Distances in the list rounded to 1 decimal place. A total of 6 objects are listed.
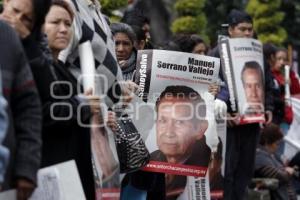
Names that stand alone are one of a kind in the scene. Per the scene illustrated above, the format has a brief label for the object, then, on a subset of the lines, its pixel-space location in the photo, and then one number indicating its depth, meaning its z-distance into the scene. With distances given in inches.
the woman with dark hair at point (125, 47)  350.3
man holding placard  426.0
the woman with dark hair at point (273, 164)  470.0
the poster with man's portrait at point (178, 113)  346.6
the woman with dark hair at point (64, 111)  245.1
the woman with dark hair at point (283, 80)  518.3
